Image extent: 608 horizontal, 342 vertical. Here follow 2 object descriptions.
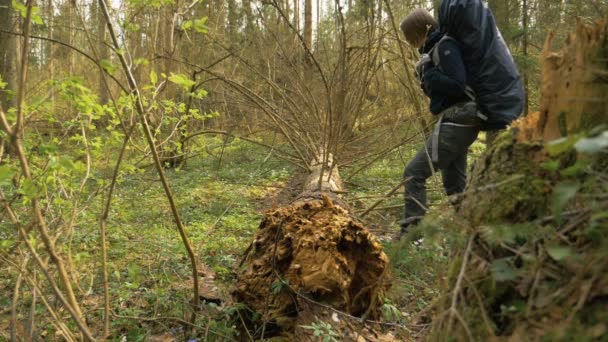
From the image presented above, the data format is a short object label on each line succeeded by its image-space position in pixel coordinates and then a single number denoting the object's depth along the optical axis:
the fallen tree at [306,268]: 2.34
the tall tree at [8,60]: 5.46
